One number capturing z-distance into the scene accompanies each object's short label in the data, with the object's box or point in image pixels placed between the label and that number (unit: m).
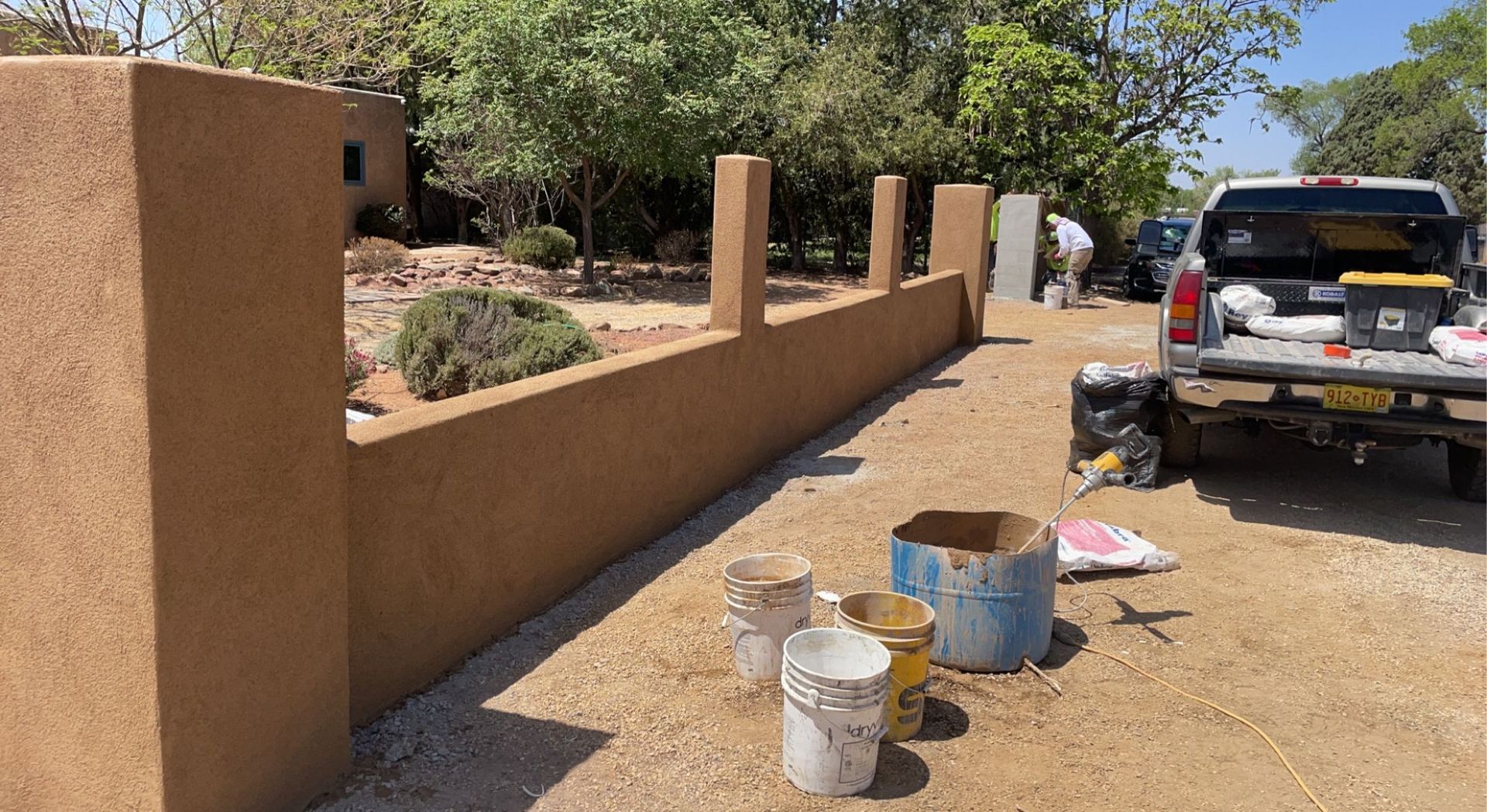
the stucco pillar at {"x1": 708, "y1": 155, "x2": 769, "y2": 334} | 7.11
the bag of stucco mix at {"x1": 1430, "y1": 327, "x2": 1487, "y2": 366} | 6.36
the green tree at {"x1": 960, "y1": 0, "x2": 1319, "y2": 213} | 20.62
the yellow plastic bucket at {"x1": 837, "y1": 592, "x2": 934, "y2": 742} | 3.94
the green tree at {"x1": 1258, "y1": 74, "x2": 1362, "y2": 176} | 63.84
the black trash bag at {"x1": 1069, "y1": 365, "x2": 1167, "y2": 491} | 7.34
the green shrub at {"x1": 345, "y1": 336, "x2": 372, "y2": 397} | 9.53
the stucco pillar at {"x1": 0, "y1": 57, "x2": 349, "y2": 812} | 2.75
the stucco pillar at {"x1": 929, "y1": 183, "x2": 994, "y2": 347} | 14.22
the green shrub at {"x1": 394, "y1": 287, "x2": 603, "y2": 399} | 9.76
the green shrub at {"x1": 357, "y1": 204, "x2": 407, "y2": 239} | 23.39
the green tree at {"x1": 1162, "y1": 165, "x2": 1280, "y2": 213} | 95.88
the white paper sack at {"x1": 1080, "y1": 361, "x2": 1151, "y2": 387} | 7.47
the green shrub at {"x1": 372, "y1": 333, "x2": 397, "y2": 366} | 11.35
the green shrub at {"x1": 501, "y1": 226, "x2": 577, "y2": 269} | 21.77
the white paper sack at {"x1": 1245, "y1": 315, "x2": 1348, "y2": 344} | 7.14
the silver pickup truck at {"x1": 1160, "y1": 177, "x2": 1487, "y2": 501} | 6.29
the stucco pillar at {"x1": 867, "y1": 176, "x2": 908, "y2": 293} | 10.64
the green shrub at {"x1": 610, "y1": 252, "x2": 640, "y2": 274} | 23.92
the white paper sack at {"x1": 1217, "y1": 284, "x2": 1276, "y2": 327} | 7.37
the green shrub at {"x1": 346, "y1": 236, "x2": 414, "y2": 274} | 19.42
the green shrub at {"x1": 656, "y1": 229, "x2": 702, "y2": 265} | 25.31
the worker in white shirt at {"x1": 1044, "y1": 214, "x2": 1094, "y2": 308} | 18.47
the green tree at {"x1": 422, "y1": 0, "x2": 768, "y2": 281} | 17.44
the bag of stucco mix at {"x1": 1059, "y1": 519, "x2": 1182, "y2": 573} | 5.76
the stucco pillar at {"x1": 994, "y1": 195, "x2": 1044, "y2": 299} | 19.46
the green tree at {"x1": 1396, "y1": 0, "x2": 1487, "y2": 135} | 44.38
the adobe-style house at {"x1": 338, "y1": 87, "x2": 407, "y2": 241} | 23.34
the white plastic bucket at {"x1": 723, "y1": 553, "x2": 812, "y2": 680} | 4.42
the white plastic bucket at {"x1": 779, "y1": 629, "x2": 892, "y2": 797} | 3.52
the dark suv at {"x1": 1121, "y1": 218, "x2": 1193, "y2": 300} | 20.88
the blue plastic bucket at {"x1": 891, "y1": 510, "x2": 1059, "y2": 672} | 4.46
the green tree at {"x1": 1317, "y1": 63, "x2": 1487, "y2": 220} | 44.03
